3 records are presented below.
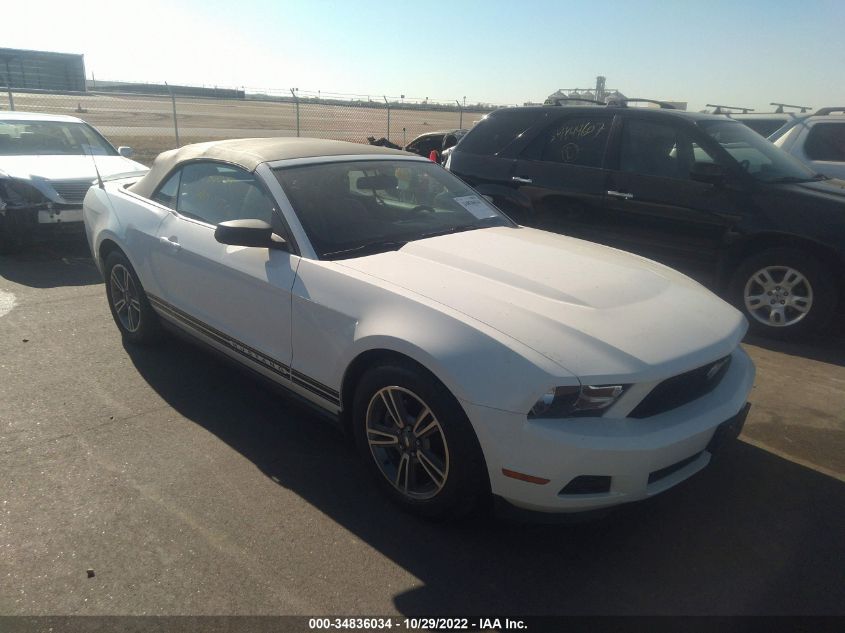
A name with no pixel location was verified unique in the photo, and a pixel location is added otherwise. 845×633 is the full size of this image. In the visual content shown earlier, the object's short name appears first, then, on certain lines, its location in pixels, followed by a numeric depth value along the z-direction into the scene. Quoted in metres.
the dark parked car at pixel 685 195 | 5.11
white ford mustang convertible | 2.41
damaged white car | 6.94
